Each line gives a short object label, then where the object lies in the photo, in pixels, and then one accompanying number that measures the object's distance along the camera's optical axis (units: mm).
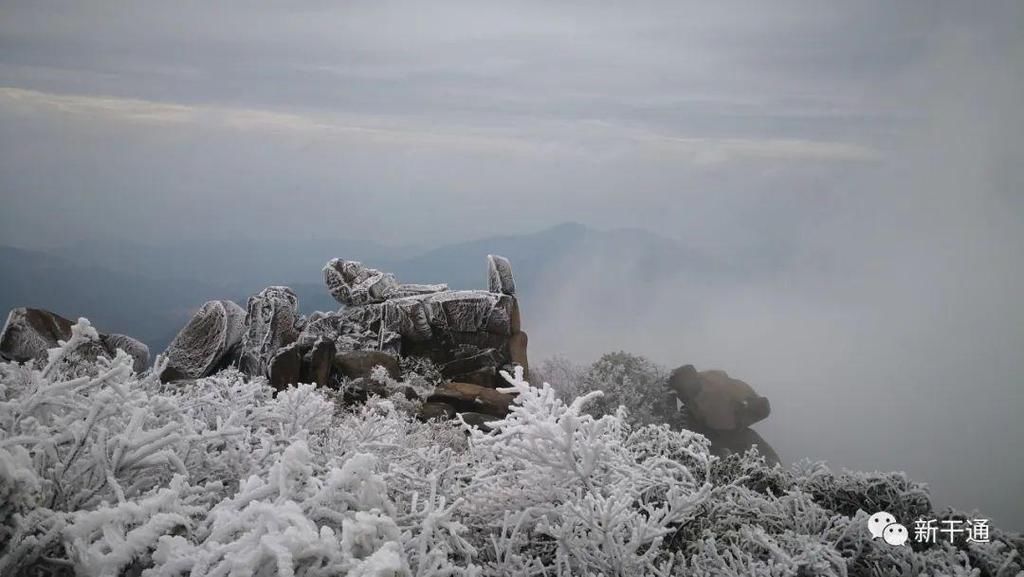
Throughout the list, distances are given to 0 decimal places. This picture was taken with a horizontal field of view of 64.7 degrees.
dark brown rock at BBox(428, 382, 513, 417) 9883
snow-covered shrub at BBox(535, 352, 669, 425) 12883
